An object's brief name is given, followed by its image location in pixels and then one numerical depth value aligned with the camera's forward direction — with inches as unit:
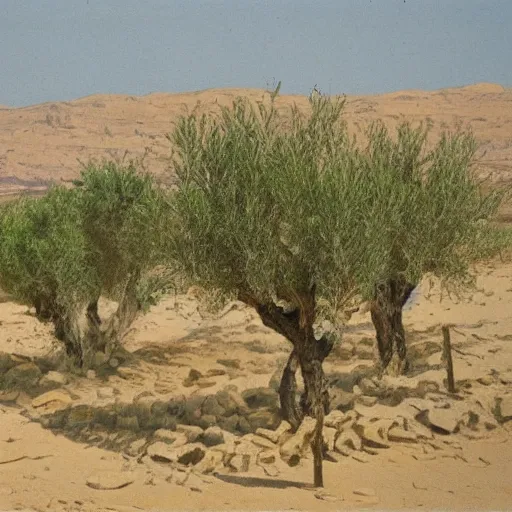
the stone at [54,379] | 787.4
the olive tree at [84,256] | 791.7
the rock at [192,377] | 796.6
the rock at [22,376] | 794.8
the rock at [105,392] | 754.8
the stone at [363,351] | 901.0
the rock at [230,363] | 884.6
